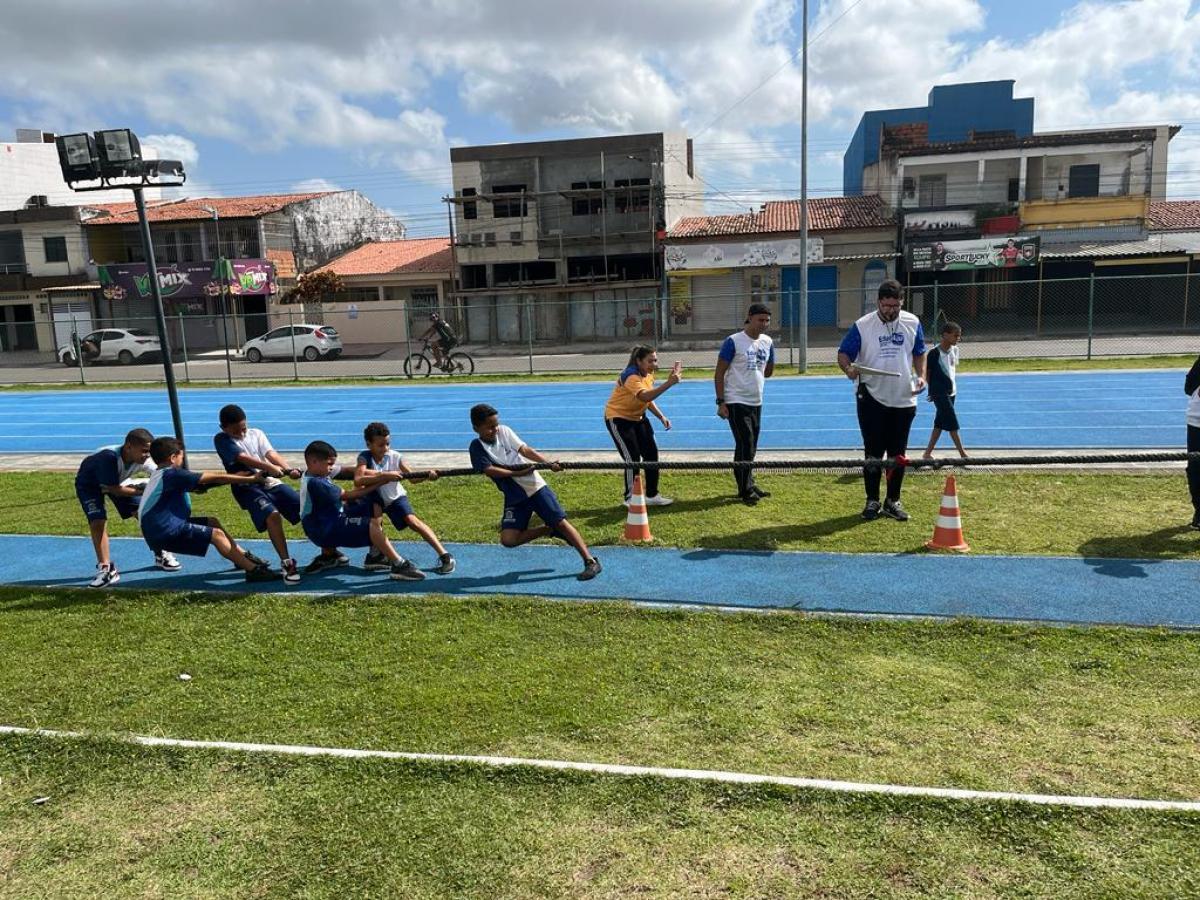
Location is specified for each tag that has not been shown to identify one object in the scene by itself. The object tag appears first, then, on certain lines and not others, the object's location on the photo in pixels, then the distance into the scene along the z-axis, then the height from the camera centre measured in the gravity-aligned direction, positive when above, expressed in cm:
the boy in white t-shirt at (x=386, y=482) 707 -125
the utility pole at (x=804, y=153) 2362 +394
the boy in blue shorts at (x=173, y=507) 700 -138
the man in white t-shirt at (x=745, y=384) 924 -80
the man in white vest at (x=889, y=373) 827 -68
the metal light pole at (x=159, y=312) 1028 +19
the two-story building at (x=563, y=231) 4169 +380
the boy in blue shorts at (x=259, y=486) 746 -136
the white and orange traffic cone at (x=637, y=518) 824 -188
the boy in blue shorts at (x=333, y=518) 718 -156
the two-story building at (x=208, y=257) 4166 +343
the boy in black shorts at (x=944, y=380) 1050 -95
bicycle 2614 -137
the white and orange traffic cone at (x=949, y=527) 746 -188
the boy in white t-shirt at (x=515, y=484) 707 -133
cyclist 2552 -67
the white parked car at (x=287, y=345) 3684 -85
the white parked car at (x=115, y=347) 3825 -70
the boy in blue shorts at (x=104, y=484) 743 -126
